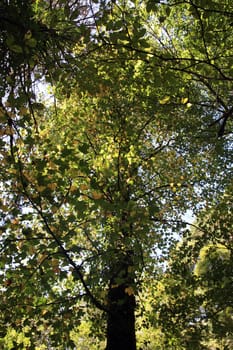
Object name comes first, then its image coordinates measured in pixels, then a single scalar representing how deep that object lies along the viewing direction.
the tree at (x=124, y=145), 4.05
